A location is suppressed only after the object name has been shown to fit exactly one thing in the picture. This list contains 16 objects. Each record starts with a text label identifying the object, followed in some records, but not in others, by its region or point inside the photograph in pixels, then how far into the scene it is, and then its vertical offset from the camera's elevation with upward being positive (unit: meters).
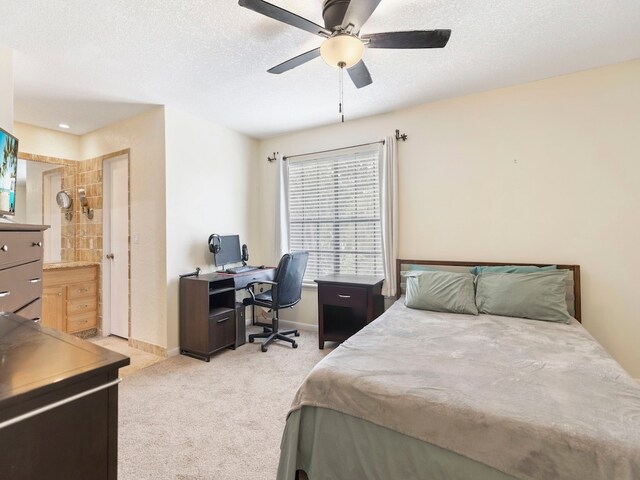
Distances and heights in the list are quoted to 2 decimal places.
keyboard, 3.58 -0.35
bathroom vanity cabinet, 3.50 -0.65
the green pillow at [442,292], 2.56 -0.46
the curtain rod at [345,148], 3.38 +1.12
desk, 3.10 -0.77
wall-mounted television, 1.93 +0.47
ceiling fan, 1.59 +1.15
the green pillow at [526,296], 2.33 -0.46
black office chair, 3.33 -0.60
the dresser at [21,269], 1.61 -0.15
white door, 3.69 -0.08
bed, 1.04 -0.67
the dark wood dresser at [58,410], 0.61 -0.37
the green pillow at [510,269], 2.65 -0.27
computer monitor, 3.63 -0.13
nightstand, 3.13 -0.67
